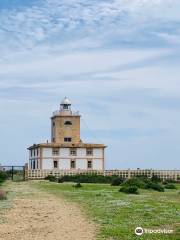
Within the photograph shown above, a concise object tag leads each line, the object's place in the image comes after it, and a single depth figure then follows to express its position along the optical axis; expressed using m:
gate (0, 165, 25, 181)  58.62
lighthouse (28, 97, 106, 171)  70.62
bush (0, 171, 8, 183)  51.47
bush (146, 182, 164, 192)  36.94
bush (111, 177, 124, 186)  45.47
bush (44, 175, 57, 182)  55.67
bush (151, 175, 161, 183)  55.21
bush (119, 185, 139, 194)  31.45
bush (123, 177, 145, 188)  38.49
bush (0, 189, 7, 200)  24.97
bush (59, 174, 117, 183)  51.93
